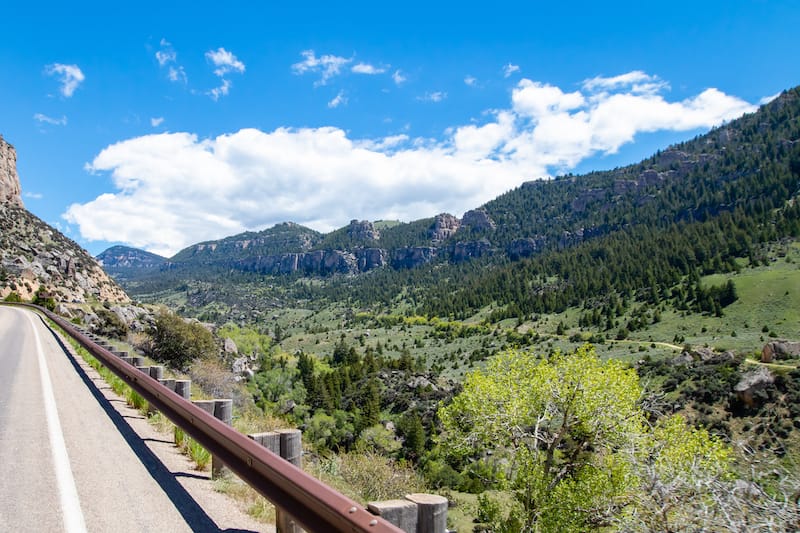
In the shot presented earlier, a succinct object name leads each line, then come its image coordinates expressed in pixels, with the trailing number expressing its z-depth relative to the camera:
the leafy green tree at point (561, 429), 23.01
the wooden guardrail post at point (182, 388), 6.46
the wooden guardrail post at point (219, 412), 5.21
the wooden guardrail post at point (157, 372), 8.20
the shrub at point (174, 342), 34.22
